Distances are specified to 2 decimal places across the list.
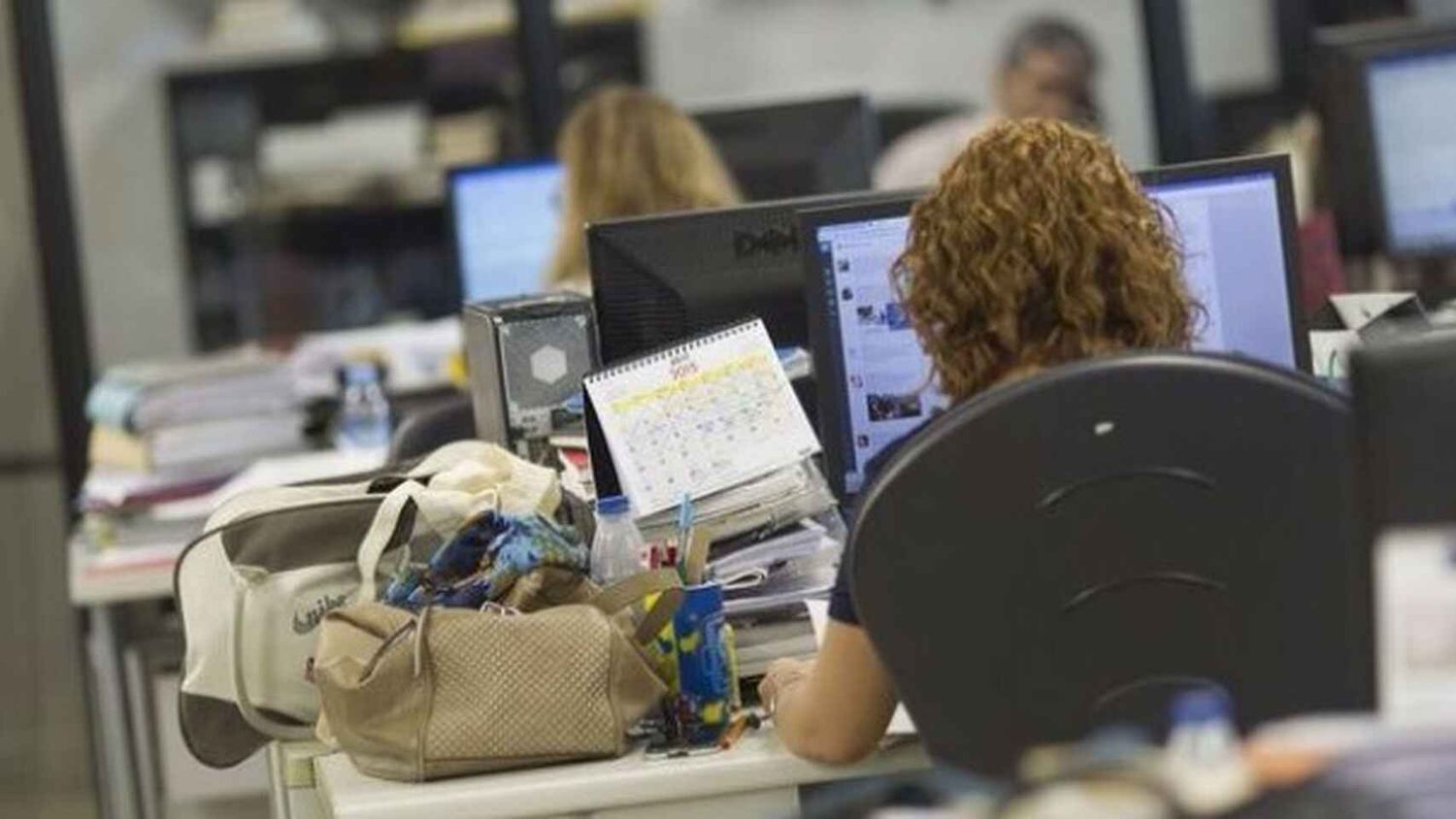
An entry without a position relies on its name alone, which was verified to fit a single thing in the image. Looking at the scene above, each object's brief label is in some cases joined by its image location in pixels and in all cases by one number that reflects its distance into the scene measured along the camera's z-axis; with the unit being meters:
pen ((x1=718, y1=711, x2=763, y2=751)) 4.59
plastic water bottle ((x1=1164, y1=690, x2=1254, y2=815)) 2.48
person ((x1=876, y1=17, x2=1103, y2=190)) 11.42
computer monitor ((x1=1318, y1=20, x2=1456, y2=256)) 8.17
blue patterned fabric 4.75
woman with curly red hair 4.32
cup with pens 4.66
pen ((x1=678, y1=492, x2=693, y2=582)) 4.86
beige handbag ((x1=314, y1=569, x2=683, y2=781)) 4.49
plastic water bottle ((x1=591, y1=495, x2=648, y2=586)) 4.89
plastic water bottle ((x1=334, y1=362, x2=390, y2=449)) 8.53
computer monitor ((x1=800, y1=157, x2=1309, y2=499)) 5.29
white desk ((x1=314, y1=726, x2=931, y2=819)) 4.42
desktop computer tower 5.51
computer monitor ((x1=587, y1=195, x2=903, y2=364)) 5.51
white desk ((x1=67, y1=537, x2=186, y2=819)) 7.57
